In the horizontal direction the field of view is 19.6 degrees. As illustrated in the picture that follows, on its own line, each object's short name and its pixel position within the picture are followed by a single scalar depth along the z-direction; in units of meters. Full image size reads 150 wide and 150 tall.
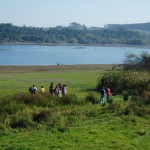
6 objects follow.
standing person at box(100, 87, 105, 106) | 30.25
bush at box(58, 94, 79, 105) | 27.68
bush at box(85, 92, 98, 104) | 29.81
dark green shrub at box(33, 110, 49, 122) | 21.84
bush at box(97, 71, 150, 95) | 41.23
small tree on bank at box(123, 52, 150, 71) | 55.24
